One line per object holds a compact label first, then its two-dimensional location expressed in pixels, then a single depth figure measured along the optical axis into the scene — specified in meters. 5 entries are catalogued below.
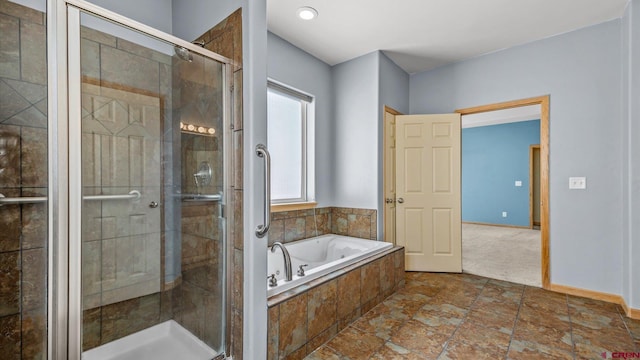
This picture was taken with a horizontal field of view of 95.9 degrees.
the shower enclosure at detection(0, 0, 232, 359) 1.14
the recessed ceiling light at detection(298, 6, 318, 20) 2.47
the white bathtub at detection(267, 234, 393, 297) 2.38
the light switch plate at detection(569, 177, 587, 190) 2.76
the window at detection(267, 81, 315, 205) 3.01
